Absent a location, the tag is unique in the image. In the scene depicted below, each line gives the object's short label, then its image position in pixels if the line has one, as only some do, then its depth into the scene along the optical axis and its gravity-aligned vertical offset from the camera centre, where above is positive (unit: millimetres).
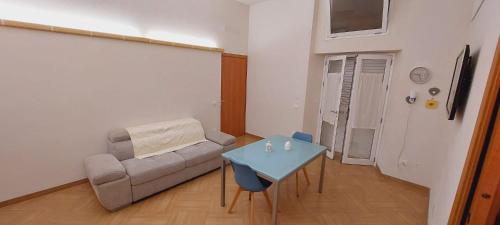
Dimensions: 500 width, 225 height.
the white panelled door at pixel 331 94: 3891 -237
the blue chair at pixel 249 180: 2062 -1058
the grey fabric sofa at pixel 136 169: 2321 -1223
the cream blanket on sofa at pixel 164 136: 3061 -996
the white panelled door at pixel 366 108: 3508 -430
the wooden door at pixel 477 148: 1115 -344
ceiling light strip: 2203 +490
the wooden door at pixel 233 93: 4652 -365
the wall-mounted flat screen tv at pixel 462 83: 1742 +45
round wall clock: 2875 +163
